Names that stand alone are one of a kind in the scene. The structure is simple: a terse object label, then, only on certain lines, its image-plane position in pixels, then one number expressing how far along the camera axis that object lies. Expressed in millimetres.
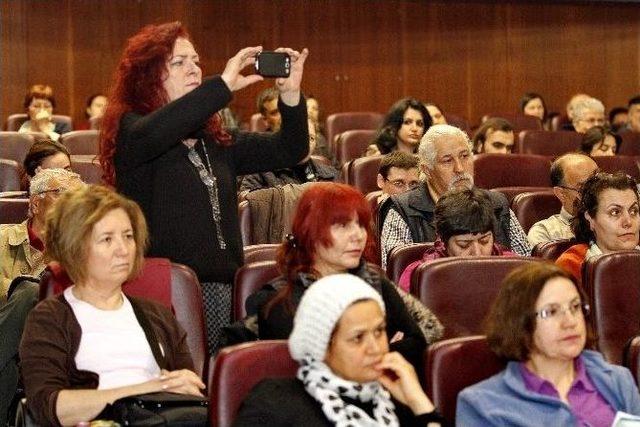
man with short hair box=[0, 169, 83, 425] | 5003
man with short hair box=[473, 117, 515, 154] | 8794
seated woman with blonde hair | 3805
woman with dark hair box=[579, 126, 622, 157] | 9060
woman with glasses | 3627
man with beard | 5741
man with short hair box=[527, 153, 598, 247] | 6117
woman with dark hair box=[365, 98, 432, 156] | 8137
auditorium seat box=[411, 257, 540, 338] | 4449
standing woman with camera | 4533
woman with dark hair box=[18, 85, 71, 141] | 10438
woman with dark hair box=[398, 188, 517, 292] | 5021
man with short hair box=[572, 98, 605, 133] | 11127
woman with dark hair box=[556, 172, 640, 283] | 5232
